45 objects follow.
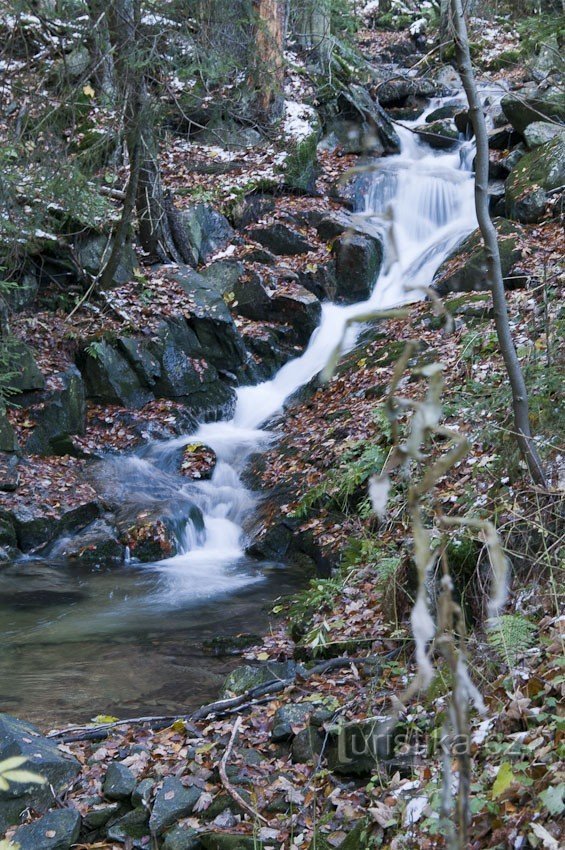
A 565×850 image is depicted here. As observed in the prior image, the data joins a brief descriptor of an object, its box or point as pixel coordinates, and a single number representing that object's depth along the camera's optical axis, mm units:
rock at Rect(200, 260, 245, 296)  13844
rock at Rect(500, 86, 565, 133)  12882
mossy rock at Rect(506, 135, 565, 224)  11938
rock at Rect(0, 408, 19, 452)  9992
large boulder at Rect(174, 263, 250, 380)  12664
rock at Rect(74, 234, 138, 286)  12516
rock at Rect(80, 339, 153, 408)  11539
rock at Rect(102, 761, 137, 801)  3963
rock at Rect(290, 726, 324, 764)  3930
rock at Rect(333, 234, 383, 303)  14055
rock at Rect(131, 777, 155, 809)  3895
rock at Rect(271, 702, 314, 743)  4168
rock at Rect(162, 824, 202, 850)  3557
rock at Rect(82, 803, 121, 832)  3818
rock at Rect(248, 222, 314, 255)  14750
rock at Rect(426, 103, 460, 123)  18203
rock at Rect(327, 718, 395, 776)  3576
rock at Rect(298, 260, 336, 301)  14148
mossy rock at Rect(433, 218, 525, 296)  10492
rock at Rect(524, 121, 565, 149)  13967
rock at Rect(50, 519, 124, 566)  9172
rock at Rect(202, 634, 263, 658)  6230
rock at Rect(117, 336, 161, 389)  11797
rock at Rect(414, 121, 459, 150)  16984
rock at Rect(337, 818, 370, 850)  3056
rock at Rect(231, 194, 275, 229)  15211
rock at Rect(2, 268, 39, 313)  11727
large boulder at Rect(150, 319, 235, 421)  12117
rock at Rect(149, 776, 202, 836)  3734
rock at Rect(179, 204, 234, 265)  14352
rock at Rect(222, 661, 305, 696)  4984
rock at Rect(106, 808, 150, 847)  3742
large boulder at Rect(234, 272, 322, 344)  13375
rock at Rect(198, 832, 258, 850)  3393
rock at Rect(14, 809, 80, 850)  3584
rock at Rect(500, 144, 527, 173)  14055
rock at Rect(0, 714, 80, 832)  3844
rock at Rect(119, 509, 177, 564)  9258
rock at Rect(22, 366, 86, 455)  10609
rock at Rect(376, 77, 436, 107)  19344
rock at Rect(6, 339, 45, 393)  10398
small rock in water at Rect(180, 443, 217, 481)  10695
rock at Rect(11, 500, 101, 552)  9352
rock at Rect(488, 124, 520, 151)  15102
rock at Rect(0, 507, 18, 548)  9219
